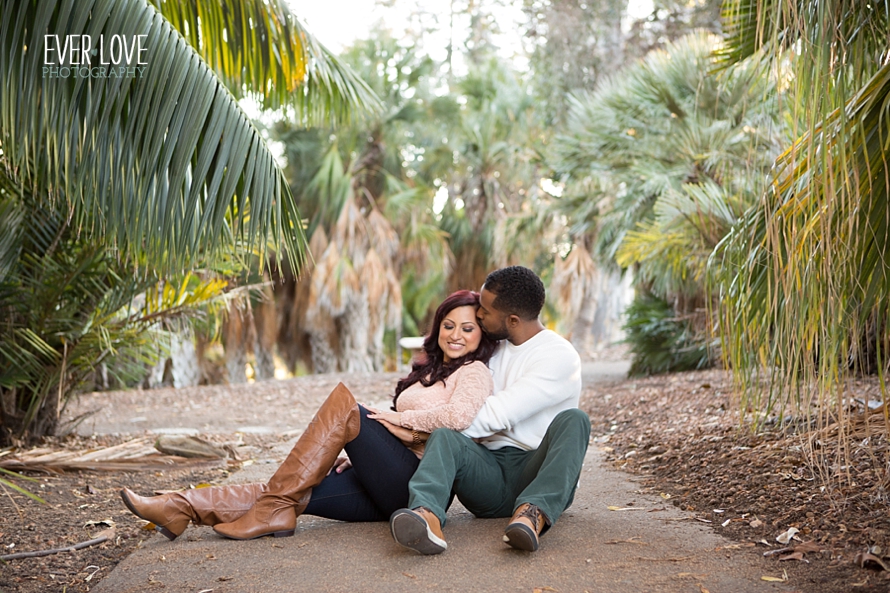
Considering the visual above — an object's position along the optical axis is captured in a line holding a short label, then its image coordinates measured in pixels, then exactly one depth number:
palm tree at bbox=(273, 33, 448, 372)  14.19
